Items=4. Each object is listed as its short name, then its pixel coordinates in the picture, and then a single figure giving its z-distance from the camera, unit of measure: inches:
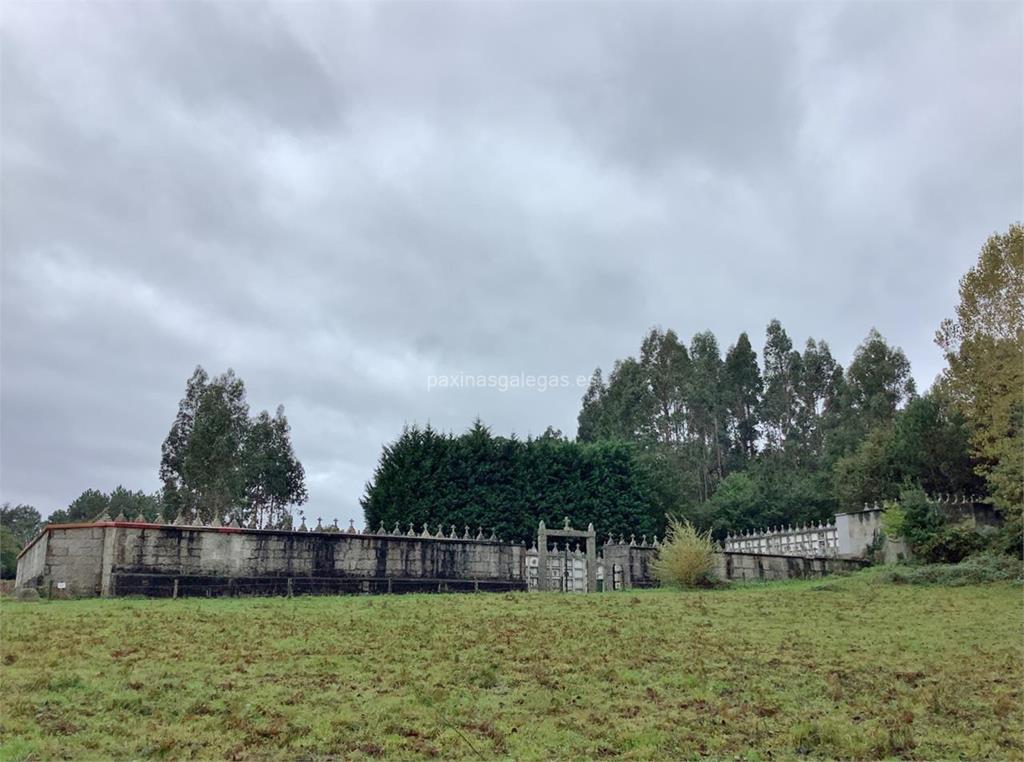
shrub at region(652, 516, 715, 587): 1062.4
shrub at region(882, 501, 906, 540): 1315.2
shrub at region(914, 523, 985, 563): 1219.2
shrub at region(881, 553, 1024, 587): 1037.8
